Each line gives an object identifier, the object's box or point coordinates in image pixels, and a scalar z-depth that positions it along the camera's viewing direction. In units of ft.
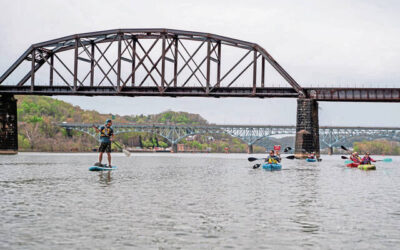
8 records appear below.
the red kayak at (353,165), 203.92
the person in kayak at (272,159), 169.95
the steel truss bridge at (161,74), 309.22
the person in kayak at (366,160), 193.16
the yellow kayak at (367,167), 186.91
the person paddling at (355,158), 207.92
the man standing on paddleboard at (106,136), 132.26
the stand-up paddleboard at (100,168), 142.31
